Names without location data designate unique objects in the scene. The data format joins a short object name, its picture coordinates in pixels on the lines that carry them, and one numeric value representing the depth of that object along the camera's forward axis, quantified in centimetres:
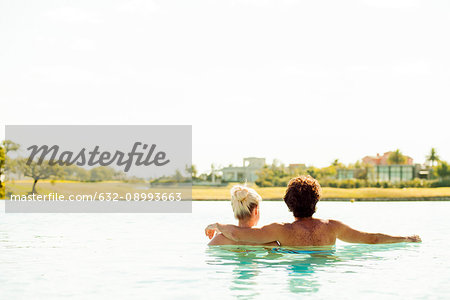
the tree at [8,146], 8099
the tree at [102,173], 13025
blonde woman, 934
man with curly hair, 924
